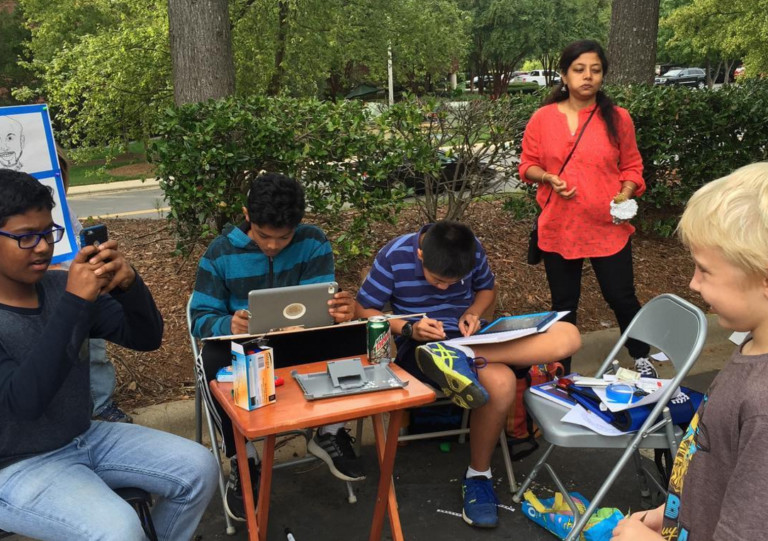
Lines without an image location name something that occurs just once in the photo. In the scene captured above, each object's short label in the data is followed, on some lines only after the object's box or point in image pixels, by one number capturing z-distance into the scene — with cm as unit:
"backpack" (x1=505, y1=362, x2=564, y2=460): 355
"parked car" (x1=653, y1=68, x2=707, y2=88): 4739
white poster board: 297
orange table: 215
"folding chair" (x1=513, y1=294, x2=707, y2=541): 262
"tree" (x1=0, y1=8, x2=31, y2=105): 2173
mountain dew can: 261
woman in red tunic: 363
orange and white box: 223
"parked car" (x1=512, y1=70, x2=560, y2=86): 5260
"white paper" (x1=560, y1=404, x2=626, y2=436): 267
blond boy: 125
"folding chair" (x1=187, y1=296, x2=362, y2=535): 285
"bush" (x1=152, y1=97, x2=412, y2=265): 404
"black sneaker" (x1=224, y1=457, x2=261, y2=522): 293
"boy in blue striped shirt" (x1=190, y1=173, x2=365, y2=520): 284
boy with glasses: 199
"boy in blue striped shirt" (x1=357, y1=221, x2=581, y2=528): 285
